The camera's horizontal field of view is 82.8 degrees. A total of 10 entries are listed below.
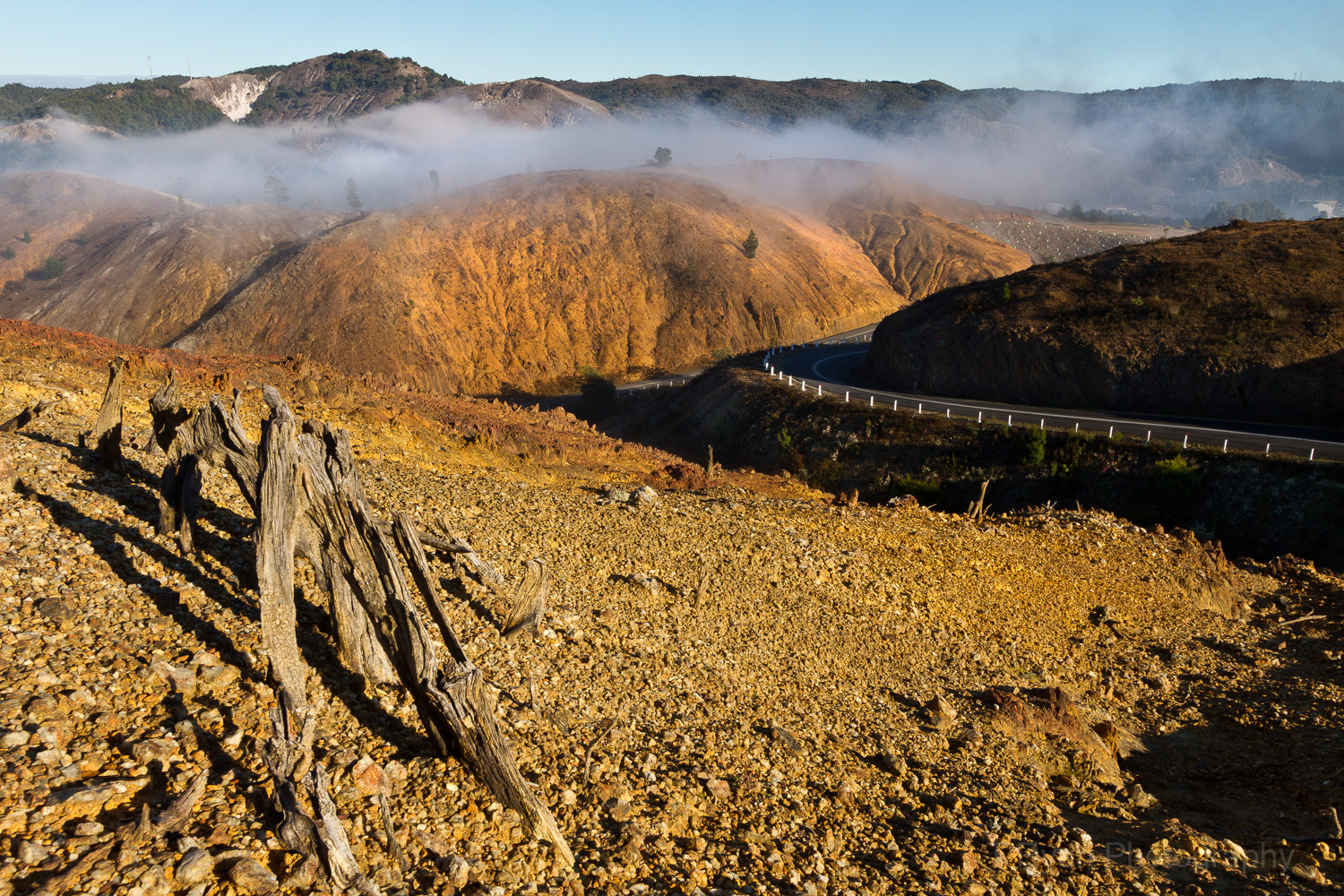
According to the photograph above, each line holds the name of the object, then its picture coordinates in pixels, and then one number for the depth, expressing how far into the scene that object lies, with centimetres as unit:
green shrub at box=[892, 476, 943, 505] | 2452
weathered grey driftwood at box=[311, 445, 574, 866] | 584
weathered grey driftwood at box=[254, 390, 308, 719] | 652
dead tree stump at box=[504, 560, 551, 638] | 878
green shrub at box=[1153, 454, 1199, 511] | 2500
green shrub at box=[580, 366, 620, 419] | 5247
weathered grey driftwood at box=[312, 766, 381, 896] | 477
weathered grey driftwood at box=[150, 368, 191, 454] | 1033
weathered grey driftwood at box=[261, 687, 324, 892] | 491
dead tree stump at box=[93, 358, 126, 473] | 1036
